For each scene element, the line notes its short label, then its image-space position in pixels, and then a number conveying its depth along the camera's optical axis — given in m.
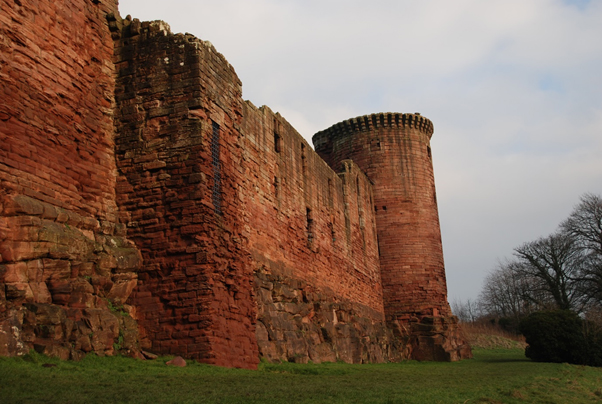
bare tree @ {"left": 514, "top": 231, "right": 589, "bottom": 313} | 36.28
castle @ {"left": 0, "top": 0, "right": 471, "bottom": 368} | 8.80
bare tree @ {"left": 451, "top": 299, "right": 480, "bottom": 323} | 87.30
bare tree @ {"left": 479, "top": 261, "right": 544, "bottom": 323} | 59.53
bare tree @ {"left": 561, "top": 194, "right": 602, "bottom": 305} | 34.31
